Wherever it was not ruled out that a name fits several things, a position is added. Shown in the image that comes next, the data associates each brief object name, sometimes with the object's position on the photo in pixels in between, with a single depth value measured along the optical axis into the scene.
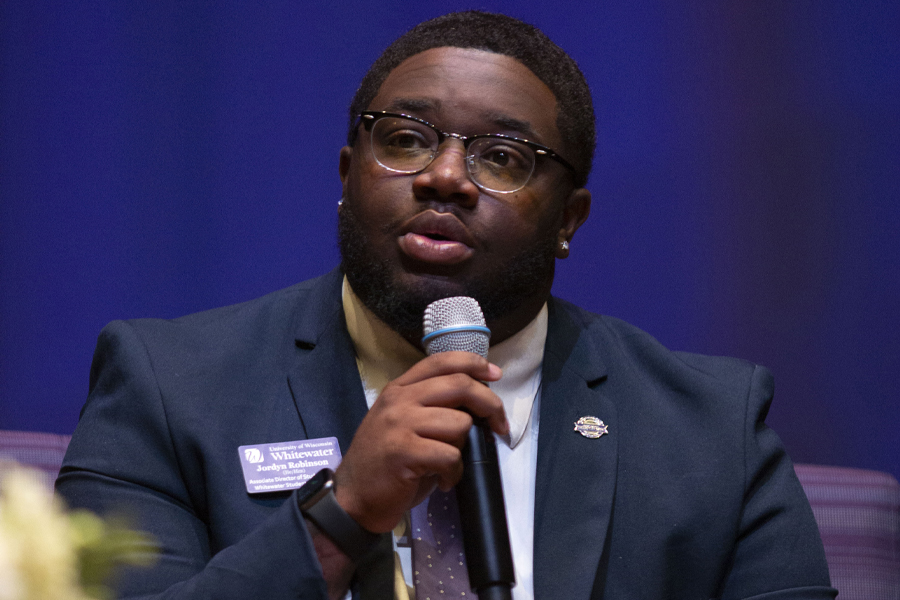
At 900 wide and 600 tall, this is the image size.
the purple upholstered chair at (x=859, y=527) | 5.48
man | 5.20
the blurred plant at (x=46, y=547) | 3.91
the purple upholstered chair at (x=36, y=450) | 5.41
